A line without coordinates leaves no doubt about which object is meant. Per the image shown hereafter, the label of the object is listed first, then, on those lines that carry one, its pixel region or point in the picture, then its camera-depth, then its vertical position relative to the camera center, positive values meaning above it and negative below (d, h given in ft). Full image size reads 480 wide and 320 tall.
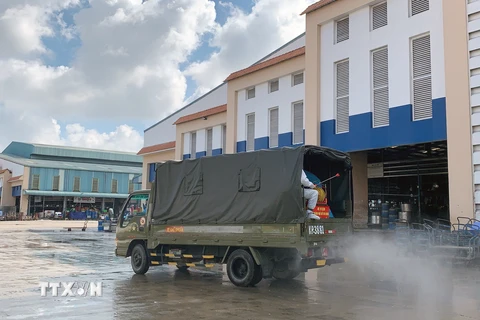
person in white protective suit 33.04 +1.24
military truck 32.89 -0.53
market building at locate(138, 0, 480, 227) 47.01 +14.26
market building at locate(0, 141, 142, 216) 207.51 +12.31
